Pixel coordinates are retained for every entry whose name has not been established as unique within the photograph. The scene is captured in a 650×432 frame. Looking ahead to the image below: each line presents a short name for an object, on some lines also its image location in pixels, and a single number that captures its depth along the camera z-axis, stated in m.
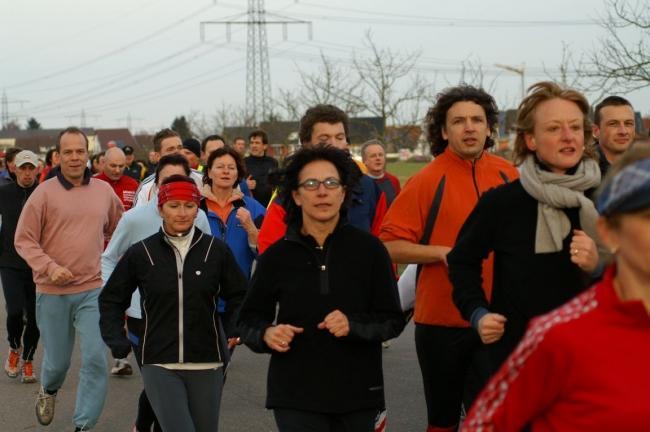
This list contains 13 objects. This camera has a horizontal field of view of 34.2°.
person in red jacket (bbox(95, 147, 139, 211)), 11.45
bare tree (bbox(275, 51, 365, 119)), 28.09
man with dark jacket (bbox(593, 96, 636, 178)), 7.52
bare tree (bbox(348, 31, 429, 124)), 27.22
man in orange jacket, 5.35
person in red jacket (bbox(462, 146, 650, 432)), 2.38
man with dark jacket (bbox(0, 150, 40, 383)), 9.84
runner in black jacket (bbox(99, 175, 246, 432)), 5.64
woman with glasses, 4.50
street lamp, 45.53
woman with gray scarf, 4.16
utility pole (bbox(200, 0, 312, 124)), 50.53
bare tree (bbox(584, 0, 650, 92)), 14.85
